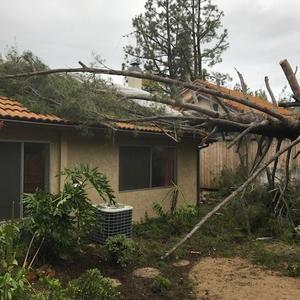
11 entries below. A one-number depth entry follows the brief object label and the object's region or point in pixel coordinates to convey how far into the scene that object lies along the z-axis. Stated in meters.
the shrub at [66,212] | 4.95
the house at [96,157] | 5.90
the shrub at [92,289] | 3.38
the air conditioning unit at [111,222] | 6.32
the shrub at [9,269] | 2.31
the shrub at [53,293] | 2.64
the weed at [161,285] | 4.66
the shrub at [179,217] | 7.47
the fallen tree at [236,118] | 4.23
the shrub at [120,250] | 5.42
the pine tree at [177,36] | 22.12
